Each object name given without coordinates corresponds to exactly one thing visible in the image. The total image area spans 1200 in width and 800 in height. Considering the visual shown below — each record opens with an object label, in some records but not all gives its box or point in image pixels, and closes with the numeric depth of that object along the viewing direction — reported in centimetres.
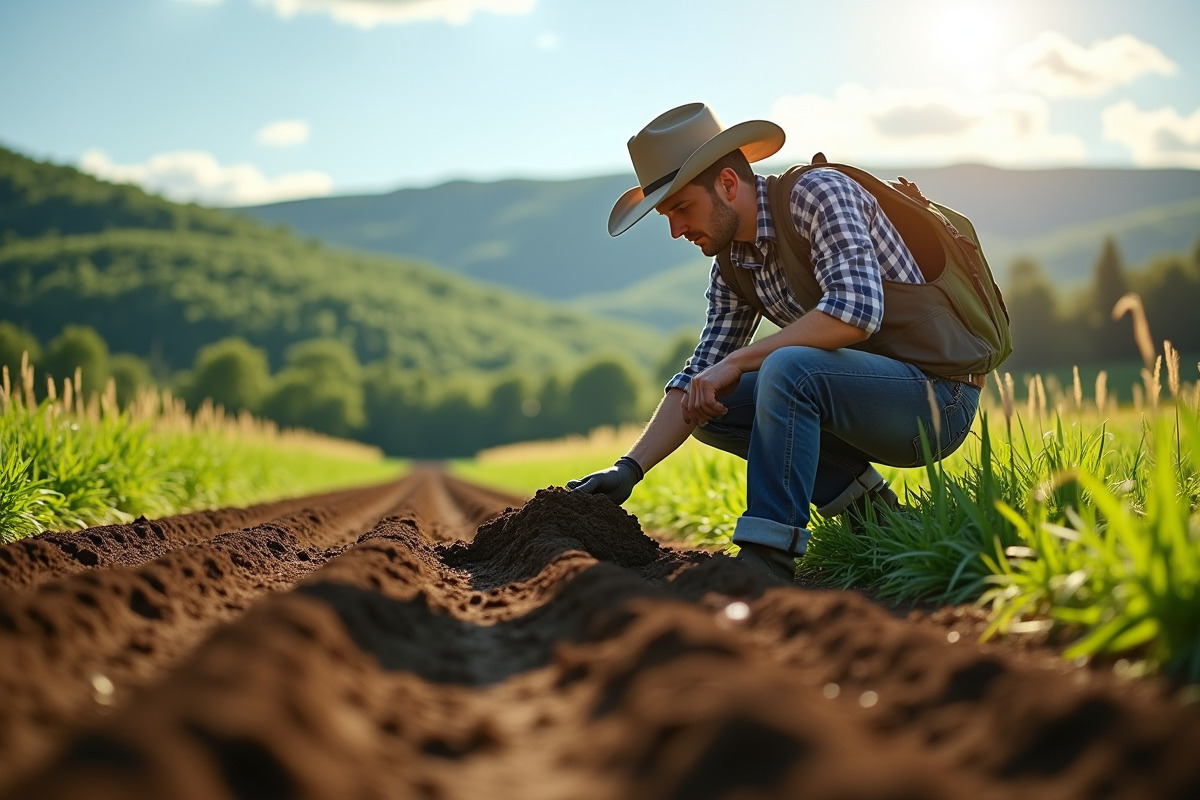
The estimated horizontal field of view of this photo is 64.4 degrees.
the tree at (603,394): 7519
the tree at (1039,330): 5953
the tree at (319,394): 6581
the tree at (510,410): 7812
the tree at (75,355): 5676
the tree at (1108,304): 5738
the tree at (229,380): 6400
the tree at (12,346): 4876
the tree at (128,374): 6309
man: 393
